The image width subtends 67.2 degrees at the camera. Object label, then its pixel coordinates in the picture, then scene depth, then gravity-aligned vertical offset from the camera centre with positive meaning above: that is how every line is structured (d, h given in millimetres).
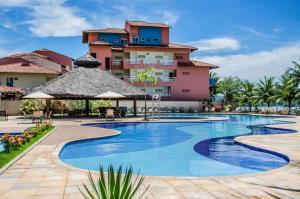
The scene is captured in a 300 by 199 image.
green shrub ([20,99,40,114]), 21345 -289
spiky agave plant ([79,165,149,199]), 2231 -844
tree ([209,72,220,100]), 36858 +2256
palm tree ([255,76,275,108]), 29186 +1688
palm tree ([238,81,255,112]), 30186 +1237
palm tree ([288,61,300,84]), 25221 +3749
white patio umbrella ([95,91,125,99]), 18302 +675
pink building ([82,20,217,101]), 30433 +6305
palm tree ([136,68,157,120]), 20821 +2720
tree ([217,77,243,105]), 37166 +2485
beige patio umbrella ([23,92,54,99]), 17116 +552
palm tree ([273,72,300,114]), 25149 +1678
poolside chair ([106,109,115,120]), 17417 -750
